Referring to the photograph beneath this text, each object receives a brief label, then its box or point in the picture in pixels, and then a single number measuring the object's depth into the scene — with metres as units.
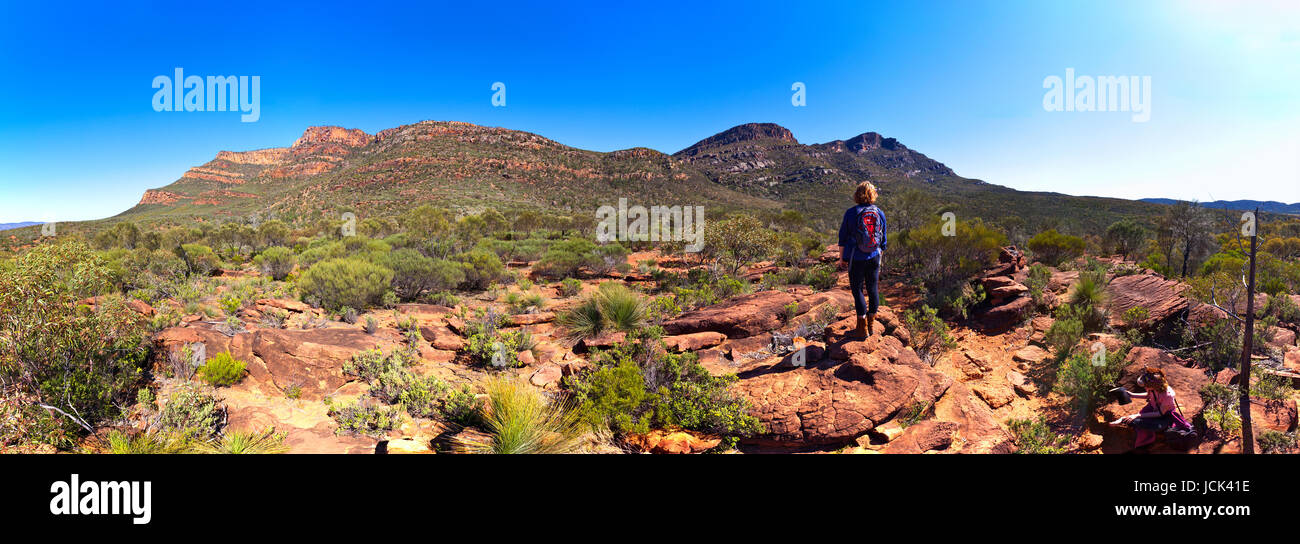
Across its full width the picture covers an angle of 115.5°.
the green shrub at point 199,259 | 13.68
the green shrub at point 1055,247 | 14.14
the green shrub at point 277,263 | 12.74
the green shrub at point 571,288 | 10.78
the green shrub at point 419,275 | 9.80
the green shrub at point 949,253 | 9.20
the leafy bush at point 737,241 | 12.41
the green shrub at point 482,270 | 11.58
